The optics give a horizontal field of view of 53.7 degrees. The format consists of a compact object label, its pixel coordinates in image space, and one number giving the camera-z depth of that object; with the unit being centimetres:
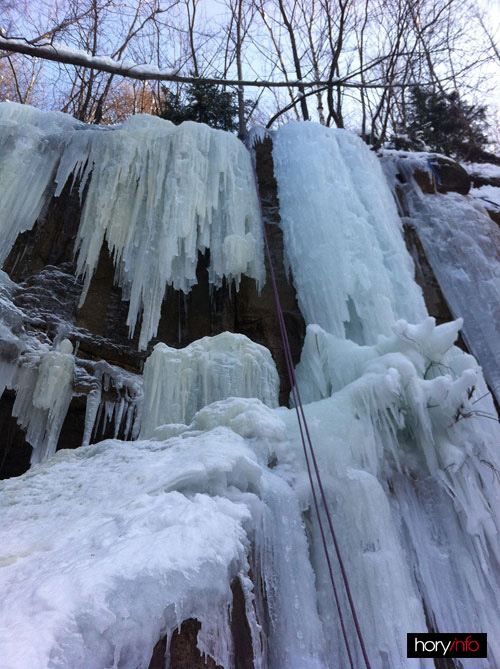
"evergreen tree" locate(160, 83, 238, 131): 912
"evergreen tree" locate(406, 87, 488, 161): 984
